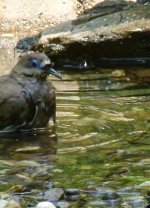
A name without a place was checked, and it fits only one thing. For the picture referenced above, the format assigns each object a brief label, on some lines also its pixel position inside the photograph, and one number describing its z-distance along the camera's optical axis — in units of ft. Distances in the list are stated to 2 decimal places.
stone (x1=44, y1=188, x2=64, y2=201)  33.53
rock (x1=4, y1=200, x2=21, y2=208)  32.07
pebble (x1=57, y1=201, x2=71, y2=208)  32.52
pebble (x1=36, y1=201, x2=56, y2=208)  31.40
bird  47.03
